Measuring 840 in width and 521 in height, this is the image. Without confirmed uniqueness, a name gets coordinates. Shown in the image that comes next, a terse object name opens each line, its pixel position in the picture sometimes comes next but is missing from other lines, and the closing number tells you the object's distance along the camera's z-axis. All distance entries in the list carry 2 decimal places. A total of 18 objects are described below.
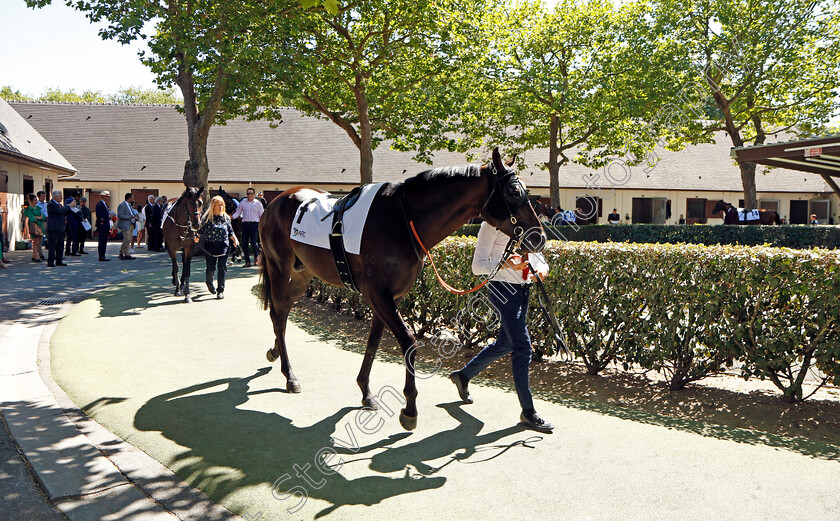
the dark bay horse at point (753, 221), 25.06
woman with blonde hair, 12.31
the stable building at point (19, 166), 23.77
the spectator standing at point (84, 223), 22.26
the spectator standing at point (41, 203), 20.27
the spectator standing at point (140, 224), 28.80
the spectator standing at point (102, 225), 20.67
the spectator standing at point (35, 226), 19.34
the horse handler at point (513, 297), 5.21
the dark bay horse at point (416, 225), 4.84
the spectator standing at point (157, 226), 24.20
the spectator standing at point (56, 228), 18.11
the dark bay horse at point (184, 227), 12.37
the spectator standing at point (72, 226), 20.80
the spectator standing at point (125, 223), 21.25
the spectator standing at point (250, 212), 16.69
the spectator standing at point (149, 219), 23.83
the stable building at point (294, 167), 36.28
